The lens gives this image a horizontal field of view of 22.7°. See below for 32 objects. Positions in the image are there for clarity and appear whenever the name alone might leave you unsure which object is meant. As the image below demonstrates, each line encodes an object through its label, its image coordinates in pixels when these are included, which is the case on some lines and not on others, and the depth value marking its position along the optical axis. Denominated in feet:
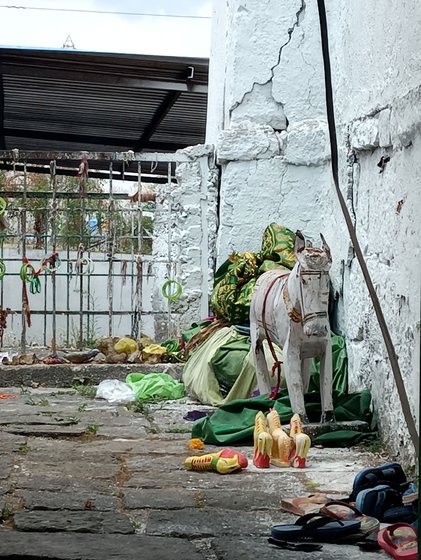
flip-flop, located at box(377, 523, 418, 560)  13.23
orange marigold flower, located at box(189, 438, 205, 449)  21.04
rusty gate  32.09
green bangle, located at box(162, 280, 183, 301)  32.45
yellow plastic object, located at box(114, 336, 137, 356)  32.07
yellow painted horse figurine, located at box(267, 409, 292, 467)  19.72
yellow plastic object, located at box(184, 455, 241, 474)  18.86
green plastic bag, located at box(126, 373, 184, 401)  28.76
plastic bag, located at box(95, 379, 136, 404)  28.12
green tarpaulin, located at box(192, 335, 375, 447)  21.88
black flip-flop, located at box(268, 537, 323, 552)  13.80
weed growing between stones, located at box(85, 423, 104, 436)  22.75
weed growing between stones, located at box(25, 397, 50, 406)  26.96
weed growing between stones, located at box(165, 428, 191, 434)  23.32
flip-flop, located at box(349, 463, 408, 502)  16.42
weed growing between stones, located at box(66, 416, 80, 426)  24.00
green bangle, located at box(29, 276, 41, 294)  31.82
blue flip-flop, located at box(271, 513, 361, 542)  14.10
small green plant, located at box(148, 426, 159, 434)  23.18
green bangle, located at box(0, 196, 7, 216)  31.01
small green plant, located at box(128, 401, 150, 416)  26.35
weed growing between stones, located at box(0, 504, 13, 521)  15.03
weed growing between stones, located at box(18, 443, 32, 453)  20.52
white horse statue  21.27
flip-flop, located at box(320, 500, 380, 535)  14.60
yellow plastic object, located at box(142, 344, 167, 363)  31.73
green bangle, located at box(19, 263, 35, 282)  31.12
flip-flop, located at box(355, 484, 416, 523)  15.23
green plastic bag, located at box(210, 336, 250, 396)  27.09
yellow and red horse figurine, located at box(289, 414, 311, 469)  19.44
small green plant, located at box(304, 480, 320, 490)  17.87
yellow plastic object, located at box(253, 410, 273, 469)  19.56
